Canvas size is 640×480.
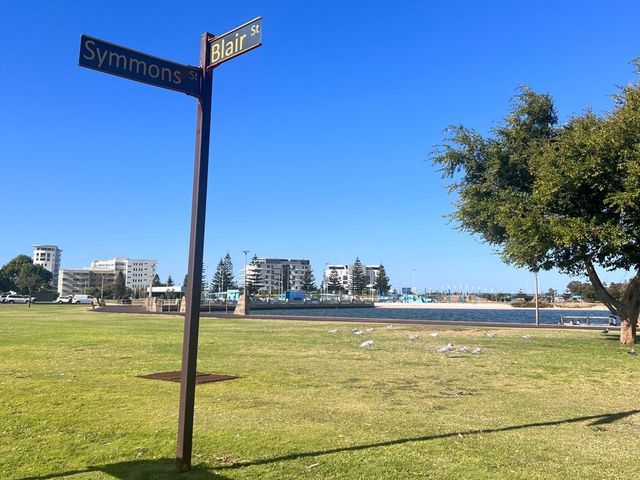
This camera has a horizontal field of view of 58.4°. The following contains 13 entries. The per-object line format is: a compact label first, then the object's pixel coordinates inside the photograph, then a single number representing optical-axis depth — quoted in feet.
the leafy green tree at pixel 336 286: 643.04
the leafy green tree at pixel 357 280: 604.49
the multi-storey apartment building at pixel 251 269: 634.02
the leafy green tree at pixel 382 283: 643.04
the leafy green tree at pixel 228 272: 540.11
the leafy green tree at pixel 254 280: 540.52
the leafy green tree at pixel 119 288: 520.01
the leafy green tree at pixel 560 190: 56.75
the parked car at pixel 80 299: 307.29
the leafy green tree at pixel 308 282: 603.26
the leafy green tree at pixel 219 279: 539.70
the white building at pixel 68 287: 646.33
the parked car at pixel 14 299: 307.17
